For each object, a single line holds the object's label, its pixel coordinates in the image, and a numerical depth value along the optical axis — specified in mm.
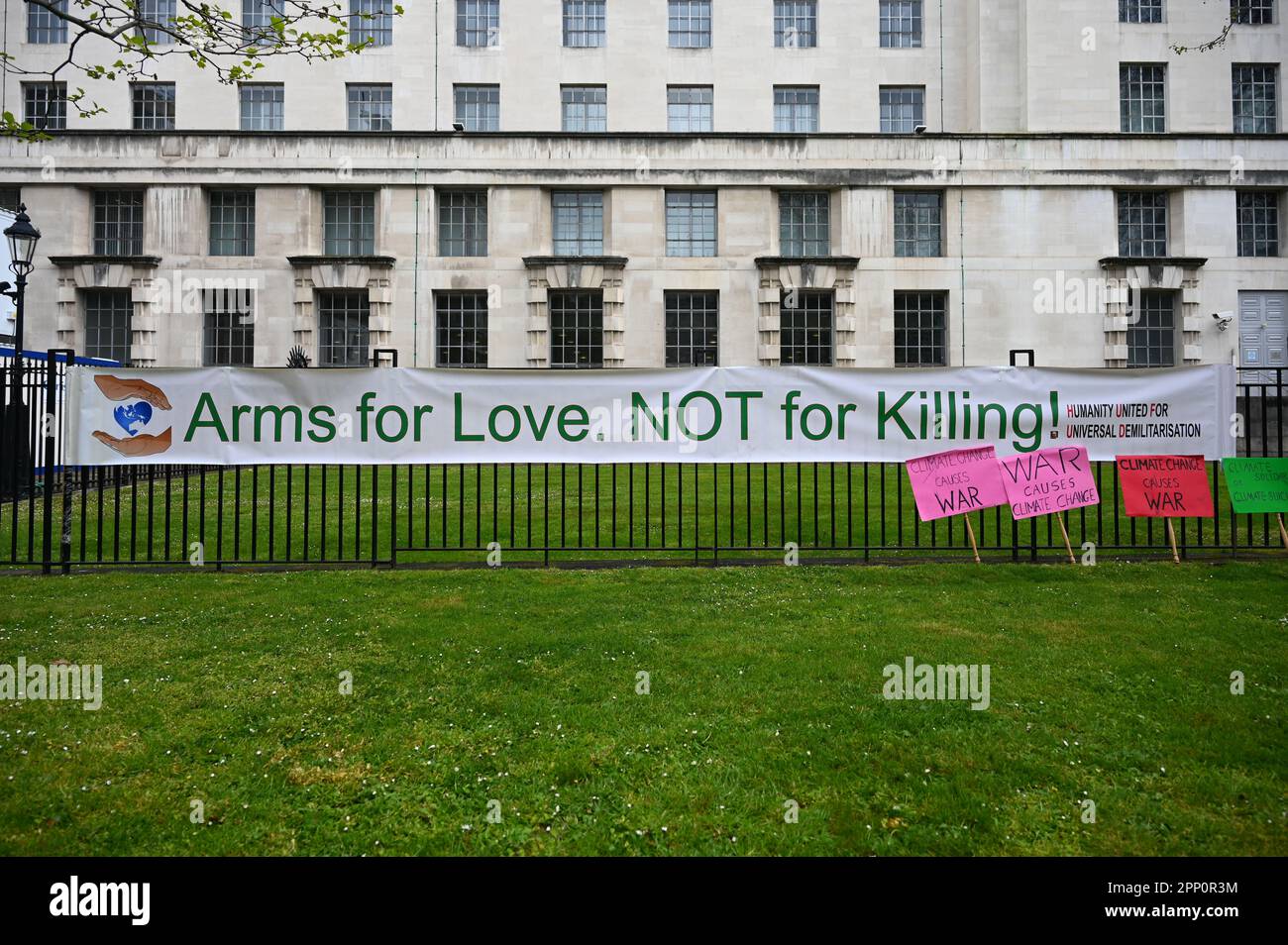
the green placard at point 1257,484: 9539
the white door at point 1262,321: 31359
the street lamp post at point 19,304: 11158
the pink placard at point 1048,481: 9164
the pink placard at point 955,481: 9219
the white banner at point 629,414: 9000
